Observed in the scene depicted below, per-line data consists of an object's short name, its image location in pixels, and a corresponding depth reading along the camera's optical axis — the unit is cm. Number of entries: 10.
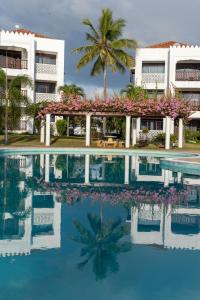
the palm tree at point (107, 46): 3406
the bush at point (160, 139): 3120
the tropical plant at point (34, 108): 2922
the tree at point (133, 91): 3360
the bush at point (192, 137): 3612
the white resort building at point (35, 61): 3591
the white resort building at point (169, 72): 3806
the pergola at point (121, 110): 2750
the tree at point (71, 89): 3629
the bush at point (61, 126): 3575
